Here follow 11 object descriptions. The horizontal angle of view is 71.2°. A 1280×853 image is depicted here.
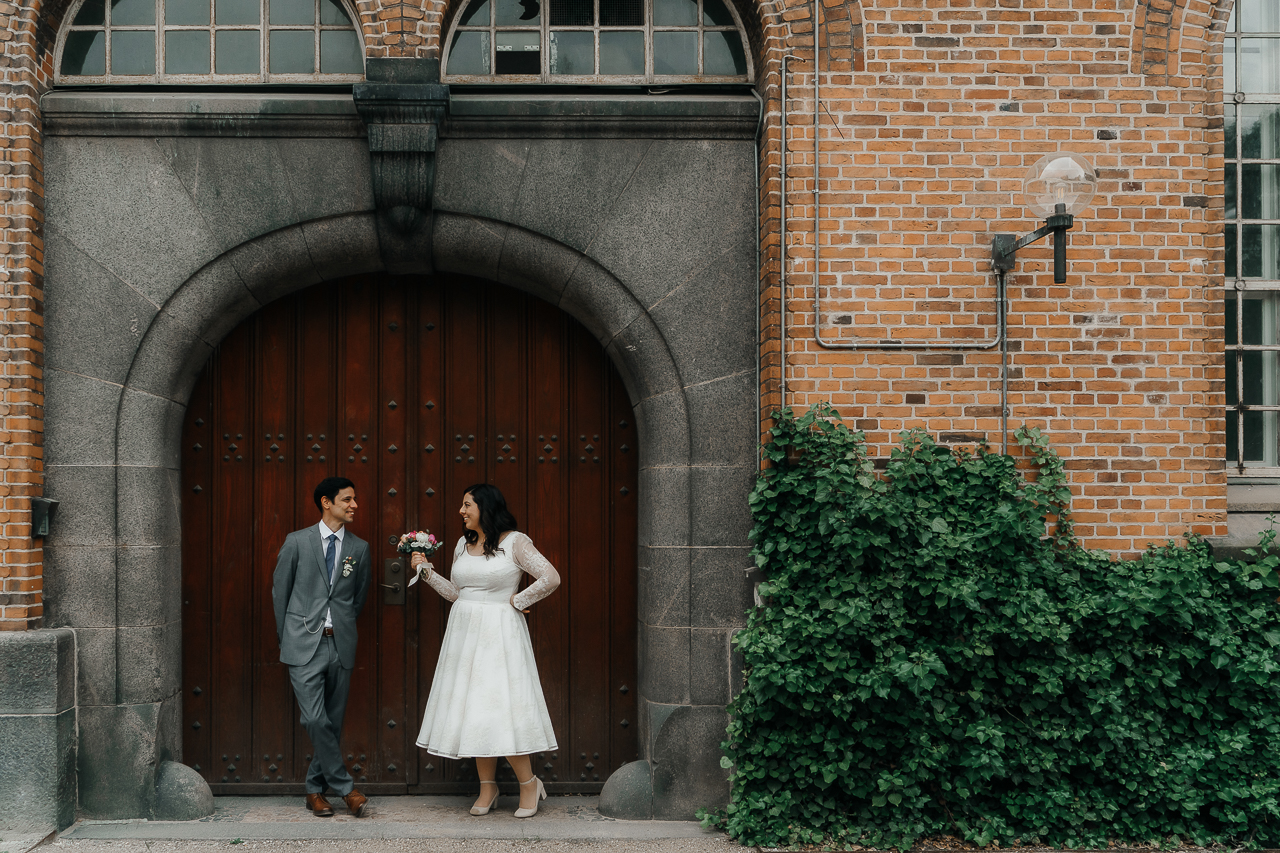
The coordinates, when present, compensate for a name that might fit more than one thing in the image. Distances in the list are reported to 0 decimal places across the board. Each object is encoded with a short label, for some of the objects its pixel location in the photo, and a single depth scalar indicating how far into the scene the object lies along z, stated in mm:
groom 4734
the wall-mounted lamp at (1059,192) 4383
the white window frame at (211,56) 5078
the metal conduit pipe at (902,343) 4816
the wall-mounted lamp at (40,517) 4660
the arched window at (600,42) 5207
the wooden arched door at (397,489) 5277
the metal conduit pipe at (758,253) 5023
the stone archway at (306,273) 4820
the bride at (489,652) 4645
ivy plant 4516
